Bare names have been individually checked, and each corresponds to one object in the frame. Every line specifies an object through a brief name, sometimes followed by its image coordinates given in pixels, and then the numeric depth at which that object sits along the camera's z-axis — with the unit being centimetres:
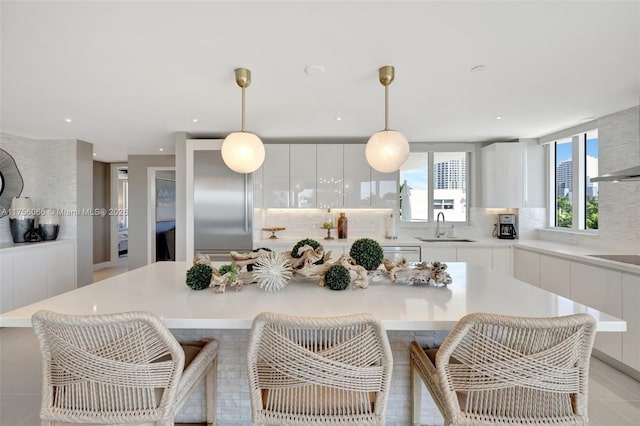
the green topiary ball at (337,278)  156
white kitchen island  119
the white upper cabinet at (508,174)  397
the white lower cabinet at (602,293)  239
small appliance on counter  418
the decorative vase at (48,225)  395
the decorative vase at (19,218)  375
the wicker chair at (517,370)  99
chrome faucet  437
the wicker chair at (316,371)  101
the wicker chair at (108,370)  101
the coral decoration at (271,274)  156
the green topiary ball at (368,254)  175
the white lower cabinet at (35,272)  333
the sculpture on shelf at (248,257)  174
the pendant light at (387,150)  176
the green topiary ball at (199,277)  156
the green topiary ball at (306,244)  179
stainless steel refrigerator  375
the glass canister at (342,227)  420
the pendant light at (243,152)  186
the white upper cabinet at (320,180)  409
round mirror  375
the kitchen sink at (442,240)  406
